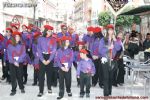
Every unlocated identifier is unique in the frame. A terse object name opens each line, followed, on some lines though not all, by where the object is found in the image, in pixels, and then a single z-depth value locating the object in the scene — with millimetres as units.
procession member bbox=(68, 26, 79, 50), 8565
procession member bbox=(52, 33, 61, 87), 8375
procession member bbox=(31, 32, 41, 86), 8004
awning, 10634
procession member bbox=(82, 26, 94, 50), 8326
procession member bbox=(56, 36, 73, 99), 6808
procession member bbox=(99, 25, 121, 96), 6644
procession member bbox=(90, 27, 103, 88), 8165
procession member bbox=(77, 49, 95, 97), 6928
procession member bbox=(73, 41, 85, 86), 7699
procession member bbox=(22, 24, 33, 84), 8509
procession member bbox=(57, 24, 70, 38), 8343
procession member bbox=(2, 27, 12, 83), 8349
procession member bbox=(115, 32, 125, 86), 8759
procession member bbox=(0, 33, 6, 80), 8596
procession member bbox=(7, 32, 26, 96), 7168
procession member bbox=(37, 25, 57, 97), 7038
